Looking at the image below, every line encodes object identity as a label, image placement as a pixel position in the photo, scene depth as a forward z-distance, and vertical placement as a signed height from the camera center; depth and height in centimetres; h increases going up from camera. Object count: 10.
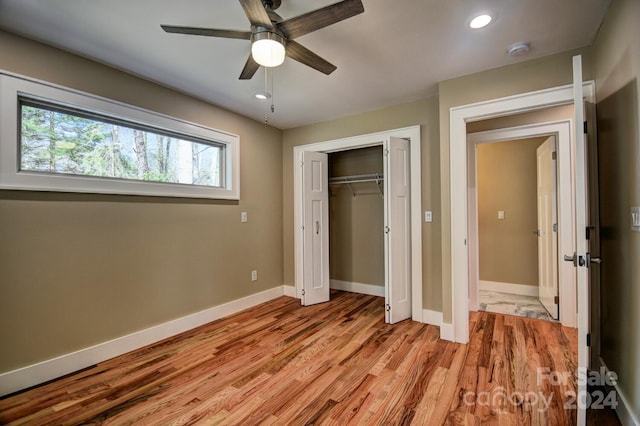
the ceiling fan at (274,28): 140 +103
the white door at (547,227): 316 -18
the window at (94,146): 202 +64
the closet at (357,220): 419 -9
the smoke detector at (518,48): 212 +126
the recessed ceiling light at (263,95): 296 +128
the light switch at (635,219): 146 -4
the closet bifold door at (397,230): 311 -19
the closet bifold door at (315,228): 377 -18
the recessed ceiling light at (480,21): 184 +127
